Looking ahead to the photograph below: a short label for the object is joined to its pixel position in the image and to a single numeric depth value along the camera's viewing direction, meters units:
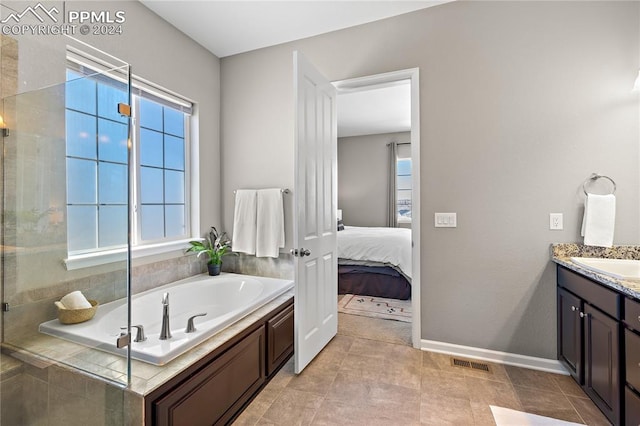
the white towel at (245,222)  2.89
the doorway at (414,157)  2.41
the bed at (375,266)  3.66
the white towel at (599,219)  1.91
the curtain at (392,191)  6.45
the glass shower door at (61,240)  1.39
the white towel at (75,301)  1.56
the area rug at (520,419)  1.58
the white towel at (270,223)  2.81
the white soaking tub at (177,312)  1.41
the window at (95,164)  1.47
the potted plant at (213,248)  2.77
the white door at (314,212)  2.03
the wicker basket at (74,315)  1.53
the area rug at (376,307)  3.14
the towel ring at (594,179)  1.98
